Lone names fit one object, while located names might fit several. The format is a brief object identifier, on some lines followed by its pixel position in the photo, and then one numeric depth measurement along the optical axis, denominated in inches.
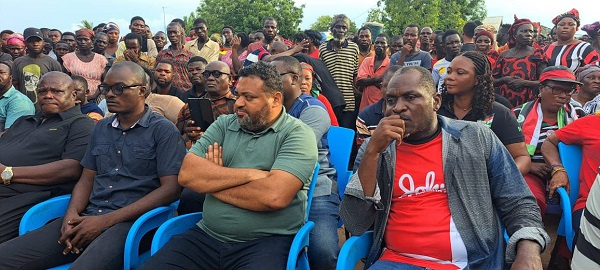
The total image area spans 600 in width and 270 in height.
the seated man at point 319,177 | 117.2
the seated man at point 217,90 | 174.7
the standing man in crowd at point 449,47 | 224.9
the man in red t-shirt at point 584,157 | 125.5
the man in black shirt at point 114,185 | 113.7
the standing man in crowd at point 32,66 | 262.5
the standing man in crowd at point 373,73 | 241.9
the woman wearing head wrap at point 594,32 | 245.3
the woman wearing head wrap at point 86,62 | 275.1
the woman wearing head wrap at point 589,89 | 174.6
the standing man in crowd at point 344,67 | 249.8
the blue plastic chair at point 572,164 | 131.0
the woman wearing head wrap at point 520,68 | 203.9
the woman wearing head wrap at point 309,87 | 166.5
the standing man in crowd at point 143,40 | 327.2
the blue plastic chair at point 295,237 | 97.6
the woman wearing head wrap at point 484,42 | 236.6
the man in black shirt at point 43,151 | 135.4
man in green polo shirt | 101.4
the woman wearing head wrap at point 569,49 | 217.5
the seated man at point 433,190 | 89.9
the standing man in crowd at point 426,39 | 309.6
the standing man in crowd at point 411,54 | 253.8
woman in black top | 130.0
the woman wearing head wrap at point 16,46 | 313.1
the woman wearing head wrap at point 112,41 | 339.9
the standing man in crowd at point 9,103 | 187.3
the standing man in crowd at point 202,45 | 308.5
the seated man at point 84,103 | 177.3
